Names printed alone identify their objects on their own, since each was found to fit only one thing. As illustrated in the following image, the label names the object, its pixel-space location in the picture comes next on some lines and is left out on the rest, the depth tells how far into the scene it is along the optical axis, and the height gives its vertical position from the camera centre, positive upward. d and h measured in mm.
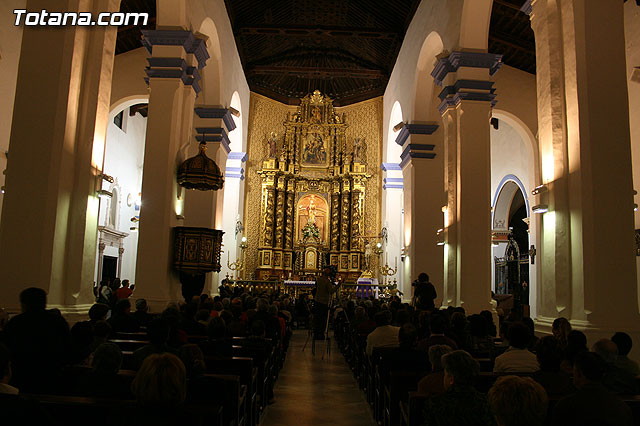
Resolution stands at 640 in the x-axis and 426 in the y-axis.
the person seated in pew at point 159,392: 2279 -463
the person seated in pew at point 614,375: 3590 -522
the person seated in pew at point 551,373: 3328 -492
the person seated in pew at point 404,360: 4691 -618
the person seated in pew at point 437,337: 4812 -417
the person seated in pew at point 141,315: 6770 -445
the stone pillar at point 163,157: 8547 +1965
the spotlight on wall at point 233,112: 13350 +4142
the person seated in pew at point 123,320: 6164 -464
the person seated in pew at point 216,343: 4742 -525
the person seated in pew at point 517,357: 3965 -473
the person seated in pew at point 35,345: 3422 -433
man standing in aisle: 10273 -284
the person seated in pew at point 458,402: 2592 -533
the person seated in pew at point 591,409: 2369 -499
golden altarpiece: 20953 +3410
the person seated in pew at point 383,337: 6219 -569
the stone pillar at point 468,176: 8906 +1912
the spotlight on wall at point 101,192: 6591 +1021
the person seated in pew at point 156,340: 3826 -417
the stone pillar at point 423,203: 12453 +1954
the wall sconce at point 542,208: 6111 +928
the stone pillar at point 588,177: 5449 +1204
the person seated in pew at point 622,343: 4179 -369
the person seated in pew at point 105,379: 3135 -580
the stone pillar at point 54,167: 5719 +1173
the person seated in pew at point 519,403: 2045 -412
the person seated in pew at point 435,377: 3453 -555
